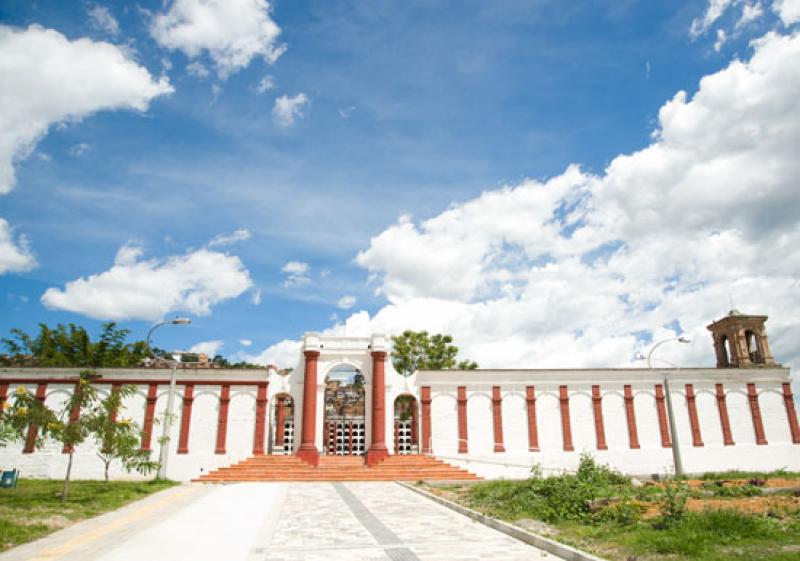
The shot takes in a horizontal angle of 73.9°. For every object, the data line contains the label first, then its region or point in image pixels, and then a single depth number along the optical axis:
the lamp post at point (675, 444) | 25.27
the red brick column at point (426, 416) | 32.72
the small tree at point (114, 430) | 18.52
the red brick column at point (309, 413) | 30.30
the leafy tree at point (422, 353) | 48.44
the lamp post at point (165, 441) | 24.83
